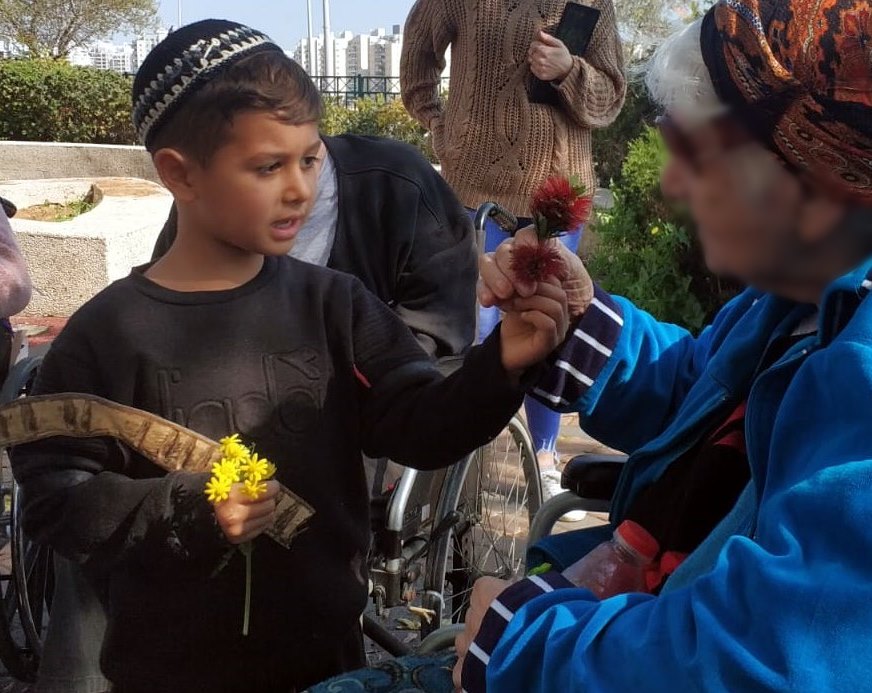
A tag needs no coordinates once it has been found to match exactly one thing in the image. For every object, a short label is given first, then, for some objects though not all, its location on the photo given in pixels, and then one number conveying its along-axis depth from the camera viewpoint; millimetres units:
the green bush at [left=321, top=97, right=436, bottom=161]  12180
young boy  1442
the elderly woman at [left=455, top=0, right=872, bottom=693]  884
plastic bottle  1434
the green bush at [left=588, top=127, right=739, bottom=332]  2965
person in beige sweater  3465
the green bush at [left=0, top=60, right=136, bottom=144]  12977
